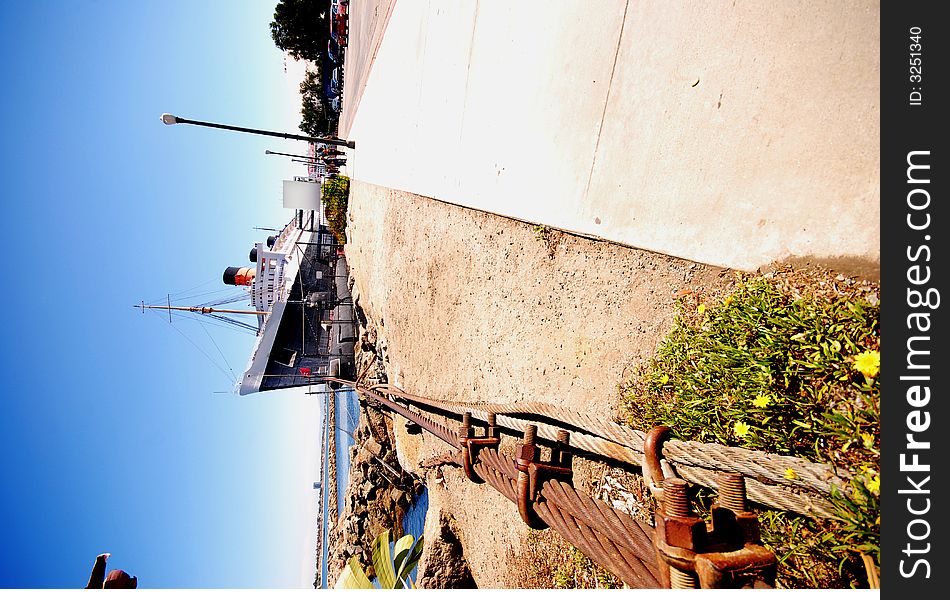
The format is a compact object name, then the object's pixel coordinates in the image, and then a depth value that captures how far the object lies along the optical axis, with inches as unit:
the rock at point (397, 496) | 500.7
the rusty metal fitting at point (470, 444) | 141.8
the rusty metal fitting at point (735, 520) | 53.7
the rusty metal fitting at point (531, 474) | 98.7
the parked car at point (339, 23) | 918.3
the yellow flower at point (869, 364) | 67.1
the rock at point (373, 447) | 509.3
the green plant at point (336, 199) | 612.4
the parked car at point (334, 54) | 1011.9
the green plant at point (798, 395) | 68.4
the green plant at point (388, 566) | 241.9
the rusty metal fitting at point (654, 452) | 63.7
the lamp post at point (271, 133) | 316.5
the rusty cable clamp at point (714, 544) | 48.7
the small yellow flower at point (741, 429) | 83.9
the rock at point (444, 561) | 231.9
